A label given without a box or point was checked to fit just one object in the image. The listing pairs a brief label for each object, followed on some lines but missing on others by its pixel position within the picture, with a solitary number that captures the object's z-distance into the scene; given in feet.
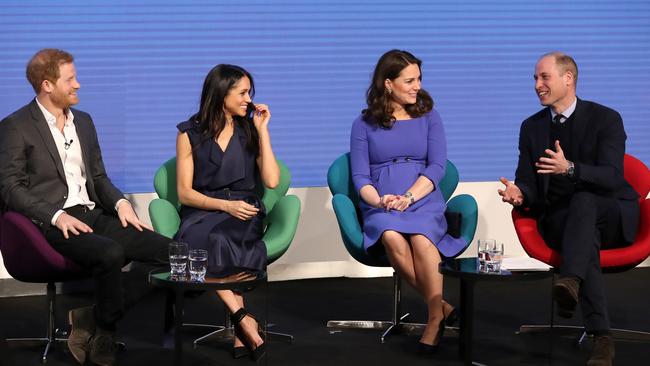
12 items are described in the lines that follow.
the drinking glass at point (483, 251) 28.27
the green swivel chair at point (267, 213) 34.45
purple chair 31.04
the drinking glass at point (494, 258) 28.32
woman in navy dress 33.37
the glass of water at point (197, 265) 27.55
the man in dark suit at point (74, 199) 30.35
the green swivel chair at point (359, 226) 34.63
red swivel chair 33.19
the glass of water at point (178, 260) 27.78
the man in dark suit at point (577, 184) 31.14
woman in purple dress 33.42
